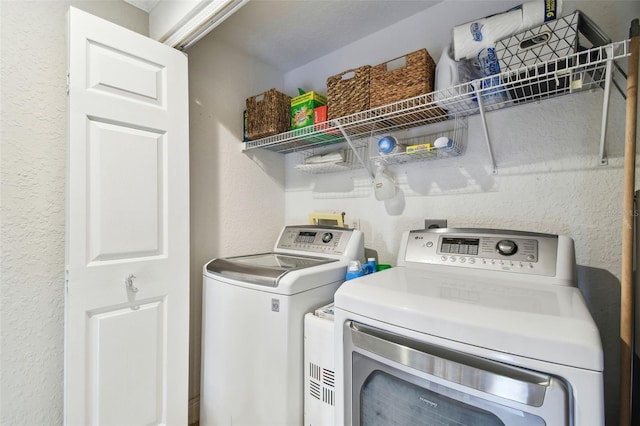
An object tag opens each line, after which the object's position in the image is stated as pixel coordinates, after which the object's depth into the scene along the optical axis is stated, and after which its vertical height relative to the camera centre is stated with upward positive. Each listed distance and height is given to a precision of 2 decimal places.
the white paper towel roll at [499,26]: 1.05 +0.72
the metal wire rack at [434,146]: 1.47 +0.33
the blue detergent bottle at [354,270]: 1.50 -0.31
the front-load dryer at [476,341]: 0.65 -0.33
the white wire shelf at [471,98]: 1.04 +0.50
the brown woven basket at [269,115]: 1.88 +0.63
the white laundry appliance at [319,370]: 1.22 -0.68
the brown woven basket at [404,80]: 1.38 +0.64
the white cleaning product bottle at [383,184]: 1.75 +0.16
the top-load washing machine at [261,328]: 1.29 -0.56
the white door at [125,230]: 1.26 -0.10
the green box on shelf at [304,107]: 1.83 +0.65
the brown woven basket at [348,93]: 1.58 +0.65
